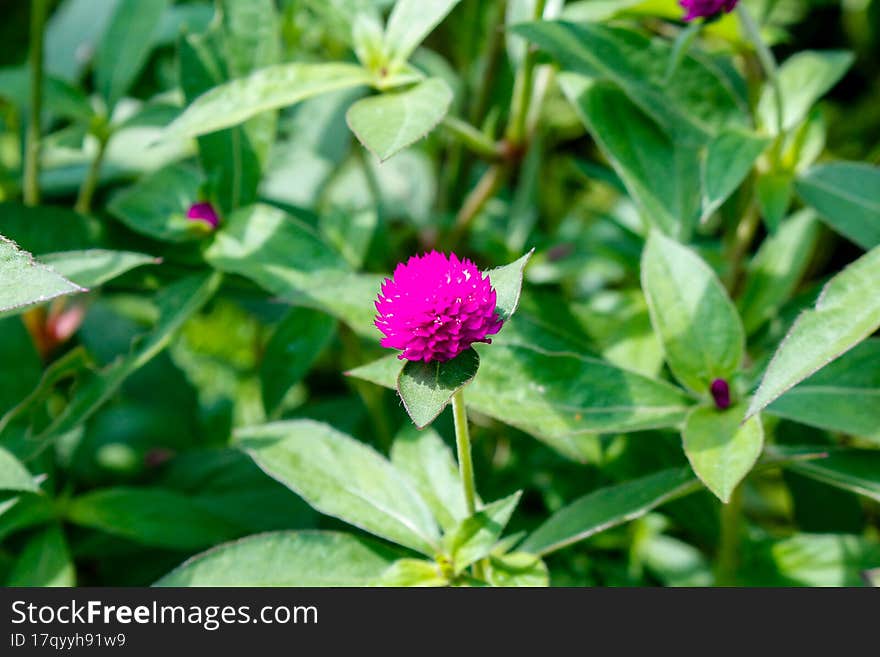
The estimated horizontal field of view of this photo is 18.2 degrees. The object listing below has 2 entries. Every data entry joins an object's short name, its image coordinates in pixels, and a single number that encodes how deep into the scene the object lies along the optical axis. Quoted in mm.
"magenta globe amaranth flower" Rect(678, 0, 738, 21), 543
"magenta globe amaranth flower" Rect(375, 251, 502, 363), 493
